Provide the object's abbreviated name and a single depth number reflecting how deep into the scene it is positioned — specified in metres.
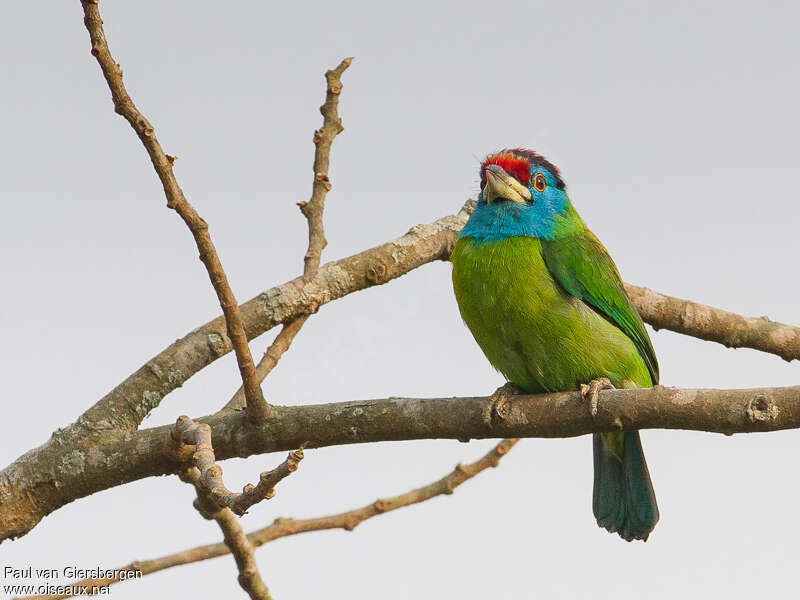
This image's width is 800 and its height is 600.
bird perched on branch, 7.34
